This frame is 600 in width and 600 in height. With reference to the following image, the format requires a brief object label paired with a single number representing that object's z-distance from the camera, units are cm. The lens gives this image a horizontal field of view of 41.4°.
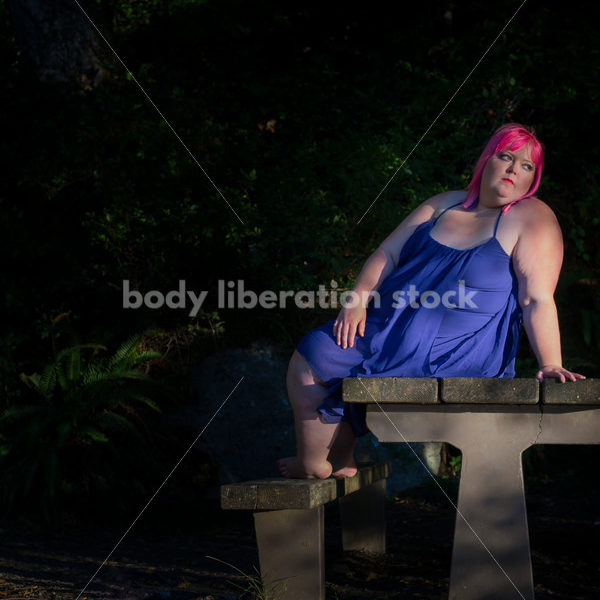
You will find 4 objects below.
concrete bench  334
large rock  628
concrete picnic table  315
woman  341
